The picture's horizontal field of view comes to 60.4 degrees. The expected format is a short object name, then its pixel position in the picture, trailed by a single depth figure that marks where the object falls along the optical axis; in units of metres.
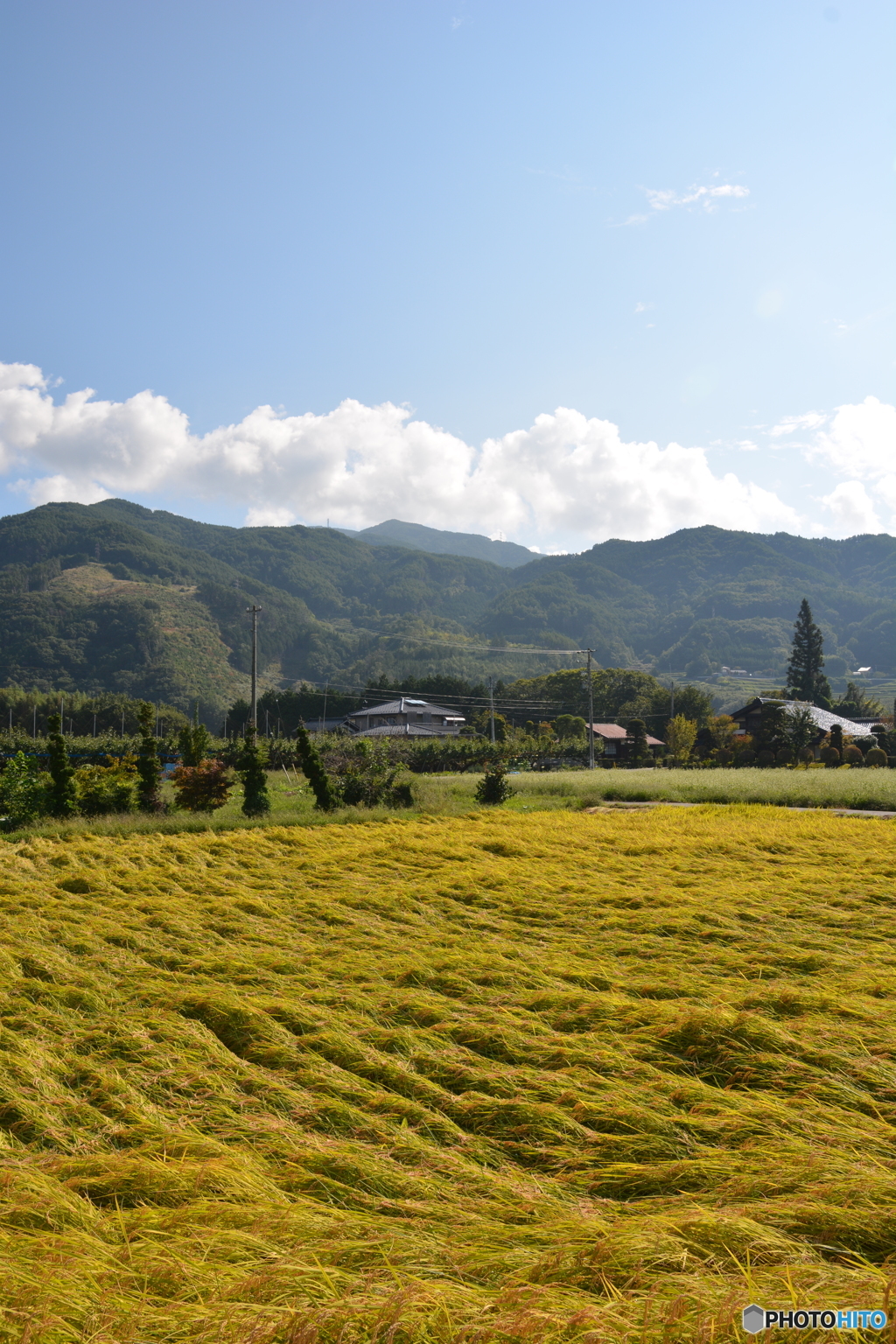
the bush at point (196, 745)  20.77
